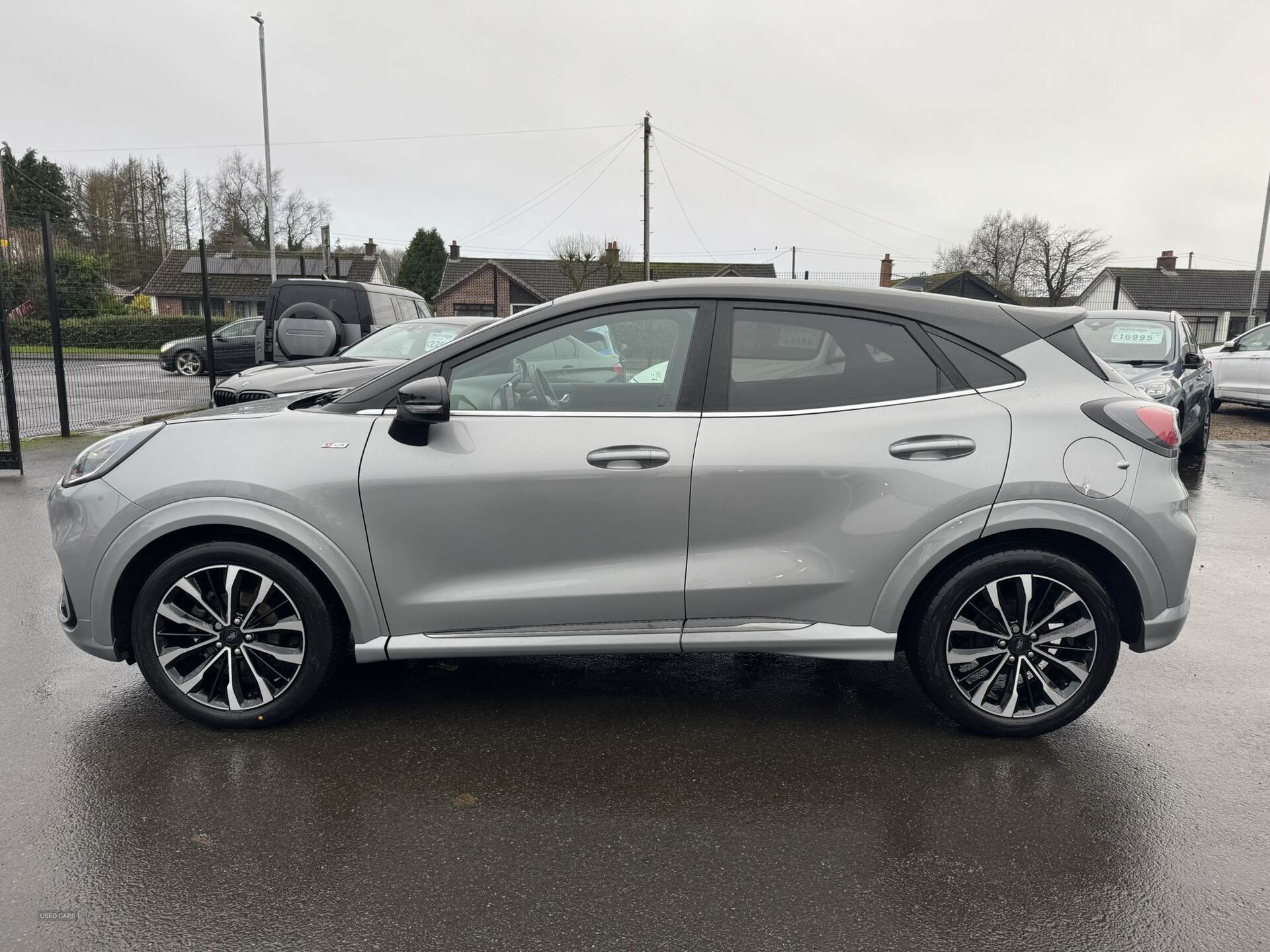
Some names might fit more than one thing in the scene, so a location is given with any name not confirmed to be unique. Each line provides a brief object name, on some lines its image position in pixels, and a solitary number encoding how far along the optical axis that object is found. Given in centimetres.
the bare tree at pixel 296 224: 6812
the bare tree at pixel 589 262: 4797
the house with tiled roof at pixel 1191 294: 5941
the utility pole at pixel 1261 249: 2728
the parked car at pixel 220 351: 2062
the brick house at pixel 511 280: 5216
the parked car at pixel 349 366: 809
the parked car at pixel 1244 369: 1506
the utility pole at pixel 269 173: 2727
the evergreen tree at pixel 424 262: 6625
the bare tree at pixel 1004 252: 6725
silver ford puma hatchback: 345
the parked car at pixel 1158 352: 1000
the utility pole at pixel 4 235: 996
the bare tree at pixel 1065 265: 6456
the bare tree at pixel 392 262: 7438
